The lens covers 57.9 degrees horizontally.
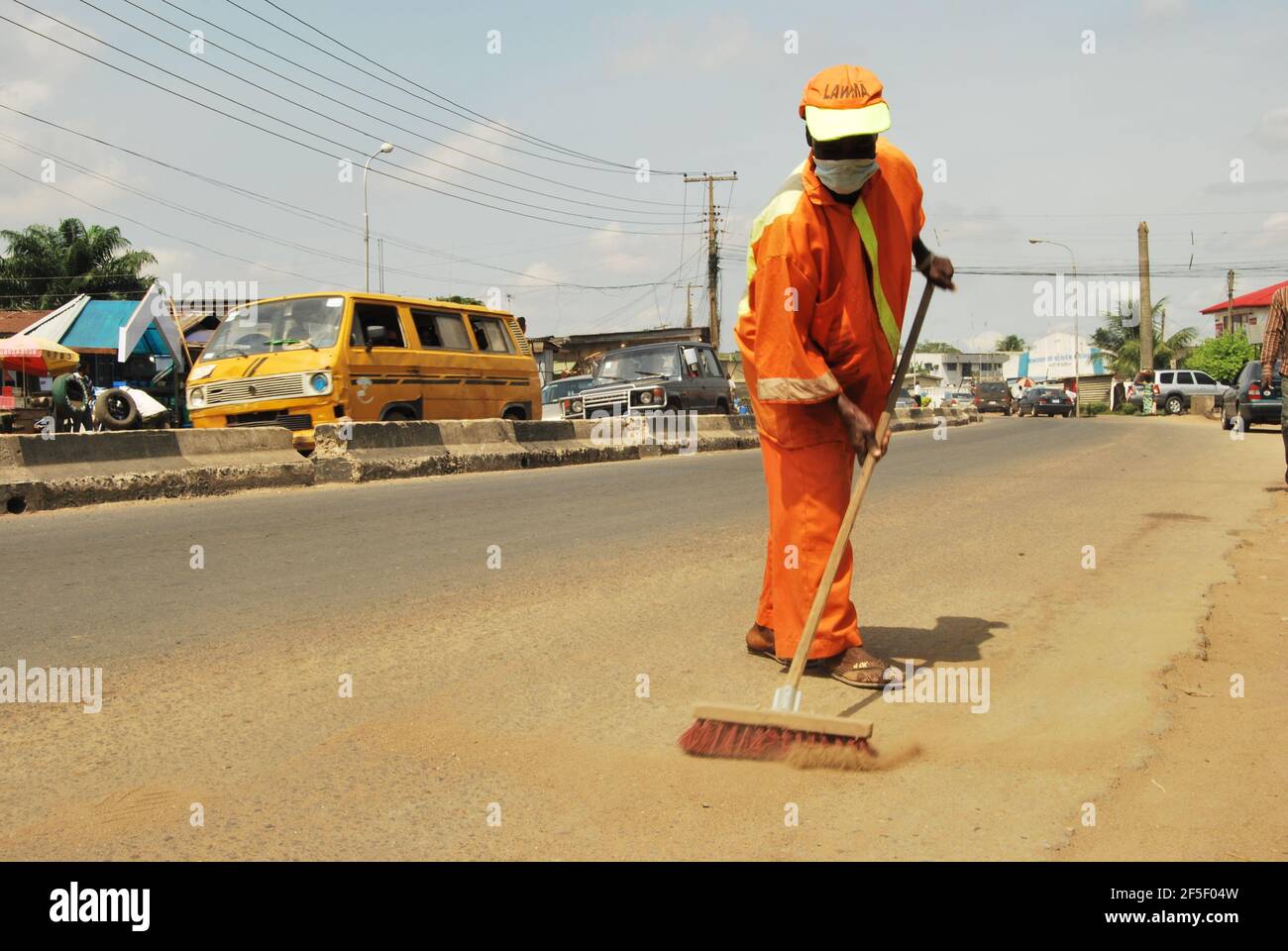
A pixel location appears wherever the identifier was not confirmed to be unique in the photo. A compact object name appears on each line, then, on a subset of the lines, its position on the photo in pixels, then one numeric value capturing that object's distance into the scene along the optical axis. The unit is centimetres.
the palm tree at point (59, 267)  4516
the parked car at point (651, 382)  1814
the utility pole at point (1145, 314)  4834
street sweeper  385
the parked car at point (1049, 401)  4700
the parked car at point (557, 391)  2586
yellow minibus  1145
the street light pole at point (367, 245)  3278
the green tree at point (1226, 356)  5216
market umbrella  2277
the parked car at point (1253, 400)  2122
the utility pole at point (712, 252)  4750
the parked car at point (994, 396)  5306
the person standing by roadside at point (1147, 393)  4625
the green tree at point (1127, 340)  6606
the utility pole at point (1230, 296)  6264
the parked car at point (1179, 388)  4481
